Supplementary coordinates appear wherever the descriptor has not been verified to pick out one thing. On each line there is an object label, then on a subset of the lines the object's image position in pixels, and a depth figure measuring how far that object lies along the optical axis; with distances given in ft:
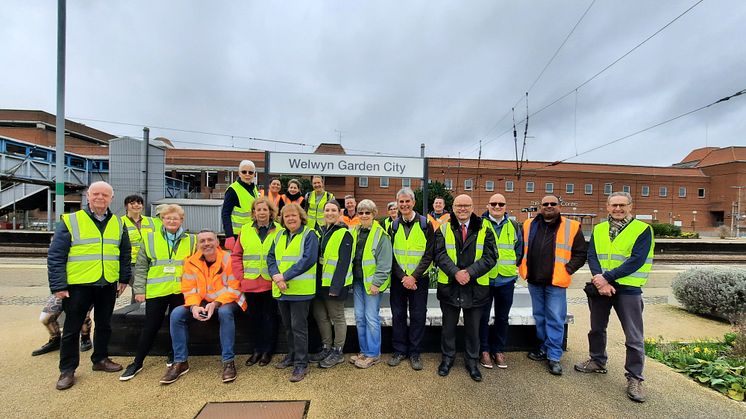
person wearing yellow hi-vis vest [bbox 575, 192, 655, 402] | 10.91
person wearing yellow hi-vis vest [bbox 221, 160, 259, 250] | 14.46
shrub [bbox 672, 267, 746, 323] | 17.76
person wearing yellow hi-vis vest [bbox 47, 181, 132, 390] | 10.71
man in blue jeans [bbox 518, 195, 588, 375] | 12.35
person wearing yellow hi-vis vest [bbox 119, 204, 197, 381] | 11.58
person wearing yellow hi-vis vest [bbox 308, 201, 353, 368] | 11.98
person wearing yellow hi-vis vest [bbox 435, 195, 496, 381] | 11.83
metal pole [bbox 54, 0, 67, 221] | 19.02
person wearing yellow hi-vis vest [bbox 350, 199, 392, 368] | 12.19
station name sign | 22.97
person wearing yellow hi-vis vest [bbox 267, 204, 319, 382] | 11.50
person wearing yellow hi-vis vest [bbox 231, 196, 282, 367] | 12.01
